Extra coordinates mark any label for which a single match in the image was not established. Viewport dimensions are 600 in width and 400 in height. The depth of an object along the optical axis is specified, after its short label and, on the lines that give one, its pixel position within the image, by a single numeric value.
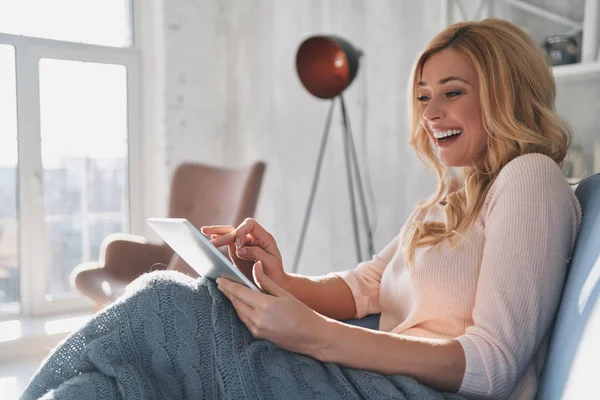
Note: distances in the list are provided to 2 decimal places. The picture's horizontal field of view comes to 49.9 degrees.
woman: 1.10
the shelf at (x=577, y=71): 2.08
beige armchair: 2.65
